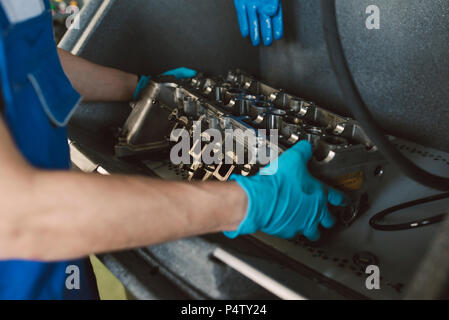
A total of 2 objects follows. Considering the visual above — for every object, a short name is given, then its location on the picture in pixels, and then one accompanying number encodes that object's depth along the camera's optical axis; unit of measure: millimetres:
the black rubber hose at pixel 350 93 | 750
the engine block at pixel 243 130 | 890
